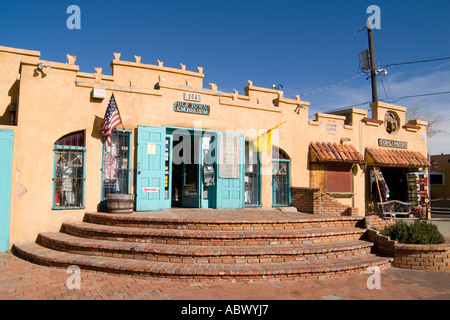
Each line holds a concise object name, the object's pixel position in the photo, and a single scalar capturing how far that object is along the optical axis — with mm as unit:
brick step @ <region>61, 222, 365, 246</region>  7172
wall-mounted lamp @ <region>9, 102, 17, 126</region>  9602
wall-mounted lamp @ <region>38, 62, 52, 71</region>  8438
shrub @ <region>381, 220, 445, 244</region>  7949
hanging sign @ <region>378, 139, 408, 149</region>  14896
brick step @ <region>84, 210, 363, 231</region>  7699
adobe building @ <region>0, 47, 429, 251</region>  8469
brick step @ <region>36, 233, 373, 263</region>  6621
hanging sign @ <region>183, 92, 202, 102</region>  10414
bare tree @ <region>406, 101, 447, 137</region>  31014
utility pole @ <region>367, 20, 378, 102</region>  20375
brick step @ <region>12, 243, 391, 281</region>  6121
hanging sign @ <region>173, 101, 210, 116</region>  10281
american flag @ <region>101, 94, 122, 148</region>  8937
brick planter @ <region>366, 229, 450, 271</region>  7559
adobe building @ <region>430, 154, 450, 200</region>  27484
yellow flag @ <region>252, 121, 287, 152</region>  11531
